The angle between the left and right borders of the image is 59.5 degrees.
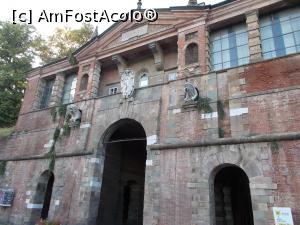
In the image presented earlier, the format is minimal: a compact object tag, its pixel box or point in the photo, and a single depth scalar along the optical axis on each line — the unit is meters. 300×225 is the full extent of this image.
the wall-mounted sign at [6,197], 13.52
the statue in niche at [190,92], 9.91
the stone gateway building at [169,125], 8.37
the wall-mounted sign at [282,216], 7.02
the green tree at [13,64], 21.42
